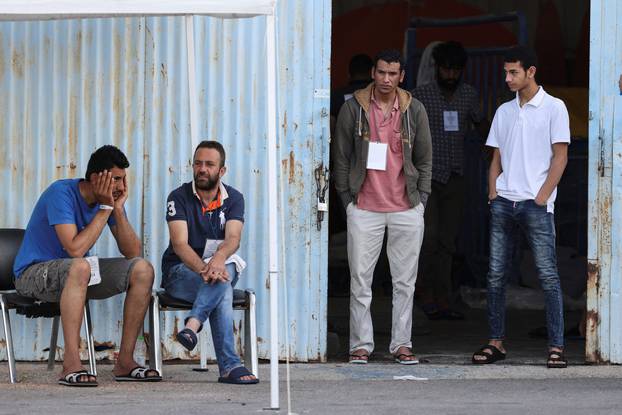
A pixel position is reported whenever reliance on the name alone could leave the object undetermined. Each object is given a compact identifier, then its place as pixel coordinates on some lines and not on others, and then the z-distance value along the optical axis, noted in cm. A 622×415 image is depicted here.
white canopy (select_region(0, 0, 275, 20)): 1353
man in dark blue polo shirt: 1538
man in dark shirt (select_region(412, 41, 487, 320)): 2027
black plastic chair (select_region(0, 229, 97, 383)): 1553
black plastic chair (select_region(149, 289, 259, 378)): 1558
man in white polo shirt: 1678
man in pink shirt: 1716
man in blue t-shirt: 1516
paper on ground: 1616
